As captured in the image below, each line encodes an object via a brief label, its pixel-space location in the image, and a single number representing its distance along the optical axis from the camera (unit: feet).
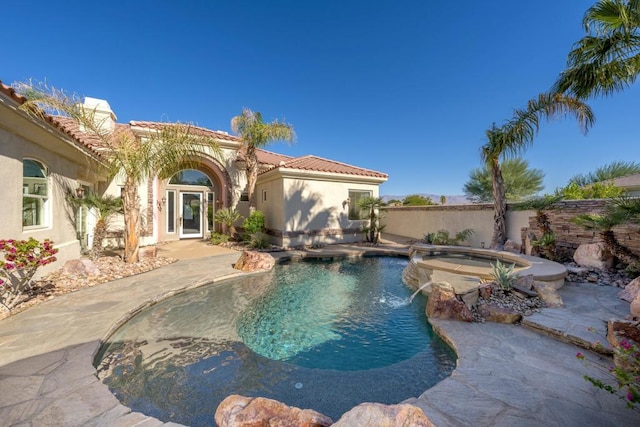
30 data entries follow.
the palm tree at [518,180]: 98.07
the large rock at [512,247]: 35.60
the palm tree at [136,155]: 28.25
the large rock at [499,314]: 15.94
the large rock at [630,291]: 17.44
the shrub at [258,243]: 44.91
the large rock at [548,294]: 17.13
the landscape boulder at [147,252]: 32.07
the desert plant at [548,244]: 28.96
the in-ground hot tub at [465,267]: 20.77
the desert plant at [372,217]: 49.75
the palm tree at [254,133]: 45.83
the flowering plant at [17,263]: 16.22
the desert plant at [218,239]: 48.62
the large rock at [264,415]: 7.20
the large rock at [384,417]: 6.17
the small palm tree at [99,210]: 30.76
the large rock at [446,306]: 16.69
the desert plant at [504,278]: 18.72
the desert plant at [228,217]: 48.85
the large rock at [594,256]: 24.11
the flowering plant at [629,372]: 6.42
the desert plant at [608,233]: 21.54
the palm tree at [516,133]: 31.30
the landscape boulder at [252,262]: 31.19
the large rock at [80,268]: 24.48
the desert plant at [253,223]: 45.50
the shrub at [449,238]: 45.21
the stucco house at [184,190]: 23.02
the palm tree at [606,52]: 21.18
